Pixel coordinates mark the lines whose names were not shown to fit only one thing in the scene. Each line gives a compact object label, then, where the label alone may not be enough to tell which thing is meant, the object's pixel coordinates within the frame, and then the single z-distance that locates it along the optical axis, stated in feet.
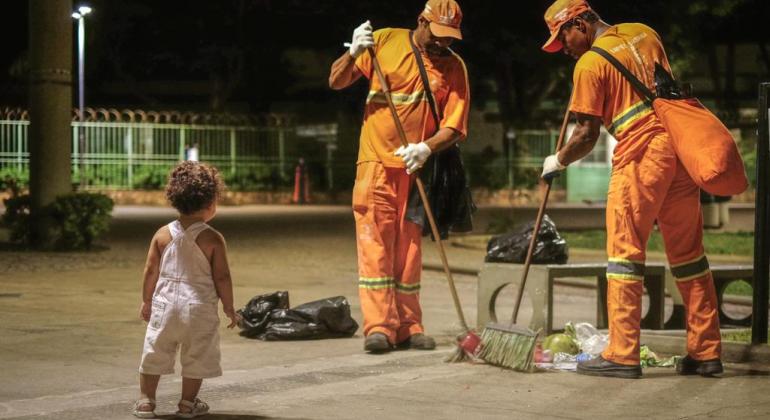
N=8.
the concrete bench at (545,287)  28.09
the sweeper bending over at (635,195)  22.06
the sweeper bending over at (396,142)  25.18
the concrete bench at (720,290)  30.35
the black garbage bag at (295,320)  27.53
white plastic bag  24.90
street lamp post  102.99
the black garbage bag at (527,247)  29.17
